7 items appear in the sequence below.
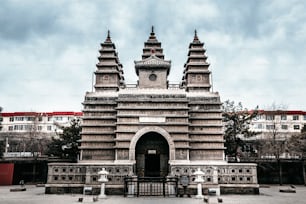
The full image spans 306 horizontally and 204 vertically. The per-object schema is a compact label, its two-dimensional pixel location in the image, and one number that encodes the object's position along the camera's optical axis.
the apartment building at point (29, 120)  62.56
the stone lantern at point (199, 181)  19.53
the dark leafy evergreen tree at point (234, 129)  35.94
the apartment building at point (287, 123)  58.94
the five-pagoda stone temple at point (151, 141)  24.66
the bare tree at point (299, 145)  33.72
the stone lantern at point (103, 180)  19.55
